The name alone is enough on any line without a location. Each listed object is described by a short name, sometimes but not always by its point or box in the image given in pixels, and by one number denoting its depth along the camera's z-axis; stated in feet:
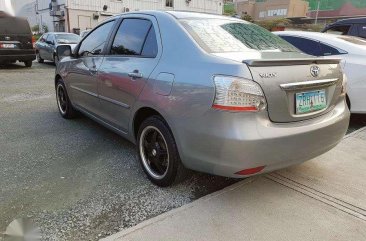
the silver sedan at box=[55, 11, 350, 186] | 8.13
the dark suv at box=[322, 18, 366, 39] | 23.50
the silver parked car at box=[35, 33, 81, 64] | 44.55
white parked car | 16.21
